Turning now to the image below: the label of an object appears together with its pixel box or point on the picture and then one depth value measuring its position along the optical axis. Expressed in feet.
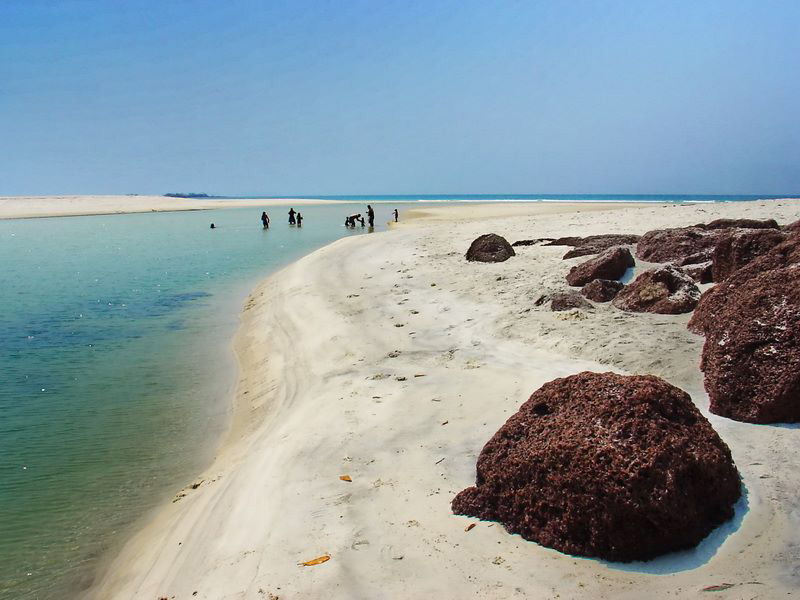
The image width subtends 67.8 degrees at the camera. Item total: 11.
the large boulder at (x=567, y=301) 29.76
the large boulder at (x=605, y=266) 34.88
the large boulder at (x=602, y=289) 31.24
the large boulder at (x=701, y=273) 31.40
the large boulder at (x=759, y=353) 15.38
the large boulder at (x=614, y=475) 11.43
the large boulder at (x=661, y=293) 26.96
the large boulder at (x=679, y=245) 36.96
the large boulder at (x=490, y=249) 49.49
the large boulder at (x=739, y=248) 27.63
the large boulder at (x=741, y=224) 41.52
